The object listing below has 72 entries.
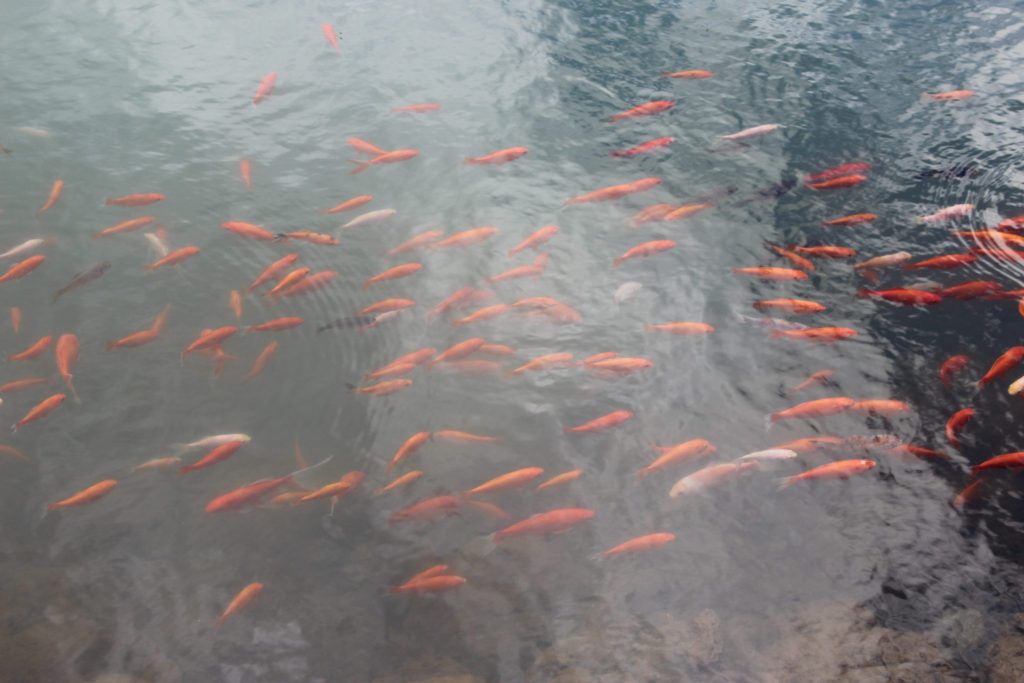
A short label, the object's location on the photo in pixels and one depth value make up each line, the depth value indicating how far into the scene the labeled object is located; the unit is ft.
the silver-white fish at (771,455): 14.53
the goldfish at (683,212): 21.35
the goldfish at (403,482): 15.23
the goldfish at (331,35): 30.96
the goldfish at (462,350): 17.39
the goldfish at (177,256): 19.60
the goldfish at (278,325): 18.13
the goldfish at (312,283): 19.24
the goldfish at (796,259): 19.45
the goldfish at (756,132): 23.73
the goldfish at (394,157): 22.80
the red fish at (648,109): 25.14
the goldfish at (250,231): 19.98
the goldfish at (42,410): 15.93
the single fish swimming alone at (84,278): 19.37
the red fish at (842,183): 21.83
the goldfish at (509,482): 14.80
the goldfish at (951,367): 16.47
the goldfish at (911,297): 18.04
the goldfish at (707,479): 14.57
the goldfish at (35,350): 17.40
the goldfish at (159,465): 15.78
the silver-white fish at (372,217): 20.69
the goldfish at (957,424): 15.10
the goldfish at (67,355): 16.94
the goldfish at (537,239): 20.52
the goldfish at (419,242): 20.57
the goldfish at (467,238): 20.48
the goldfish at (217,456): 15.12
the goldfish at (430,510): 14.71
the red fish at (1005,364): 16.03
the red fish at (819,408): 15.74
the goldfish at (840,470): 14.38
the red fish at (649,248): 19.80
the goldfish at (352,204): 21.47
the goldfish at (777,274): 19.03
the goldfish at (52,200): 22.06
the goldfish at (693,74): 27.04
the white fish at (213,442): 15.34
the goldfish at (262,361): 17.71
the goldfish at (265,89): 27.50
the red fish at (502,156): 22.77
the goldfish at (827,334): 17.49
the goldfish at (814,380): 16.60
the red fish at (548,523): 13.94
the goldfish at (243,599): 13.39
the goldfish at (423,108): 26.10
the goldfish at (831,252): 19.39
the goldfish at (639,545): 13.87
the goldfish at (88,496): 14.78
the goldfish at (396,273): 19.16
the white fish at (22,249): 19.45
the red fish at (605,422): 15.93
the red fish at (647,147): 23.82
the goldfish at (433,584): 13.46
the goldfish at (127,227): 20.54
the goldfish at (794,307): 17.97
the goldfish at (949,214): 20.70
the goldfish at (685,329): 18.25
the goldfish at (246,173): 23.58
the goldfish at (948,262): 18.81
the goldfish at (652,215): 21.48
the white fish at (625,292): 19.17
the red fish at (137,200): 21.25
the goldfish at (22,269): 18.51
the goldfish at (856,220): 20.57
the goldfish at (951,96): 25.76
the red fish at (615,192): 21.89
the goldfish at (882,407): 15.78
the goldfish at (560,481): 15.10
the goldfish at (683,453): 15.17
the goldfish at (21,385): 16.85
